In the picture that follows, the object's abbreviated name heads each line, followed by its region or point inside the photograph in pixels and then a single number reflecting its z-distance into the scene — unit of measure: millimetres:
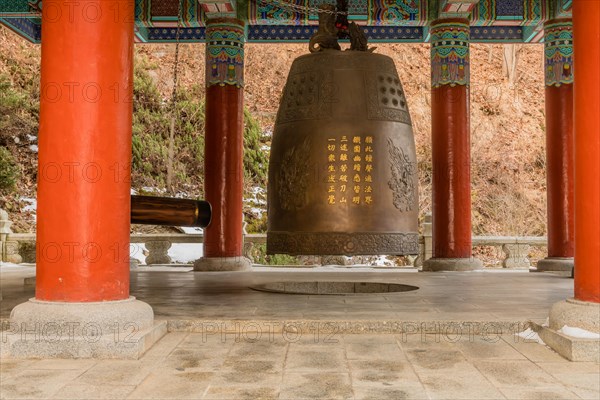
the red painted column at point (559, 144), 9602
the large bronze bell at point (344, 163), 4754
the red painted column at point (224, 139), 9641
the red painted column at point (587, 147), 3742
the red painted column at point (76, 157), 3752
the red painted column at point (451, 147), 9703
